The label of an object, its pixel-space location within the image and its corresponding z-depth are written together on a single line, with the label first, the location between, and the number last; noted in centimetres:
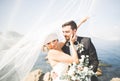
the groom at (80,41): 242
